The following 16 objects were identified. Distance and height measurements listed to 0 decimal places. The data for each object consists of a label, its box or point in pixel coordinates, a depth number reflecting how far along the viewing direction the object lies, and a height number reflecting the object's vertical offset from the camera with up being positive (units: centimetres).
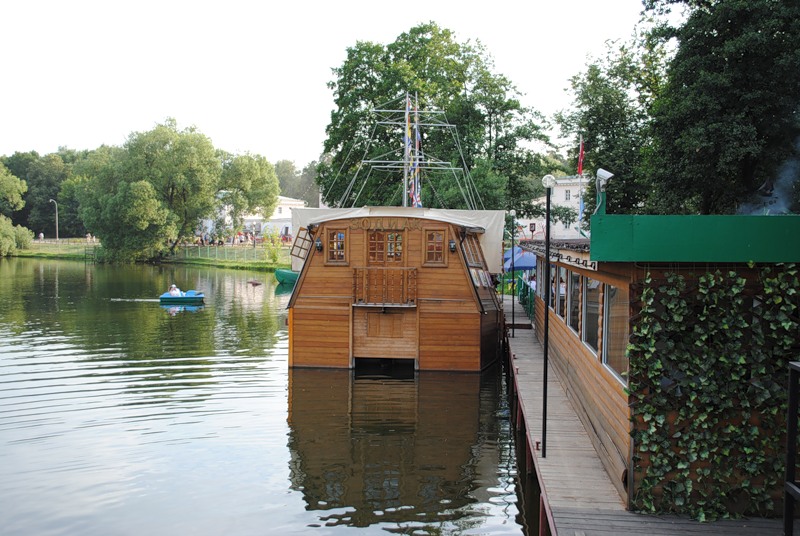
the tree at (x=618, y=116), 3306 +585
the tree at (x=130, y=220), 6731 +187
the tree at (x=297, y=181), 15375 +1280
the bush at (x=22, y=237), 8294 +28
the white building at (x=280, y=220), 10481 +319
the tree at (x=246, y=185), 7281 +543
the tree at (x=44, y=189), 9838 +658
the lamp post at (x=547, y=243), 896 +2
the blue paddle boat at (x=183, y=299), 3659 -276
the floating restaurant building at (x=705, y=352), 729 -103
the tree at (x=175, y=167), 6944 +678
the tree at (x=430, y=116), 4009 +706
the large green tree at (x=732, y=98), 1981 +394
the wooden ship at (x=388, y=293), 1866 -124
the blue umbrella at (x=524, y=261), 3031 -67
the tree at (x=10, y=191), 8688 +552
